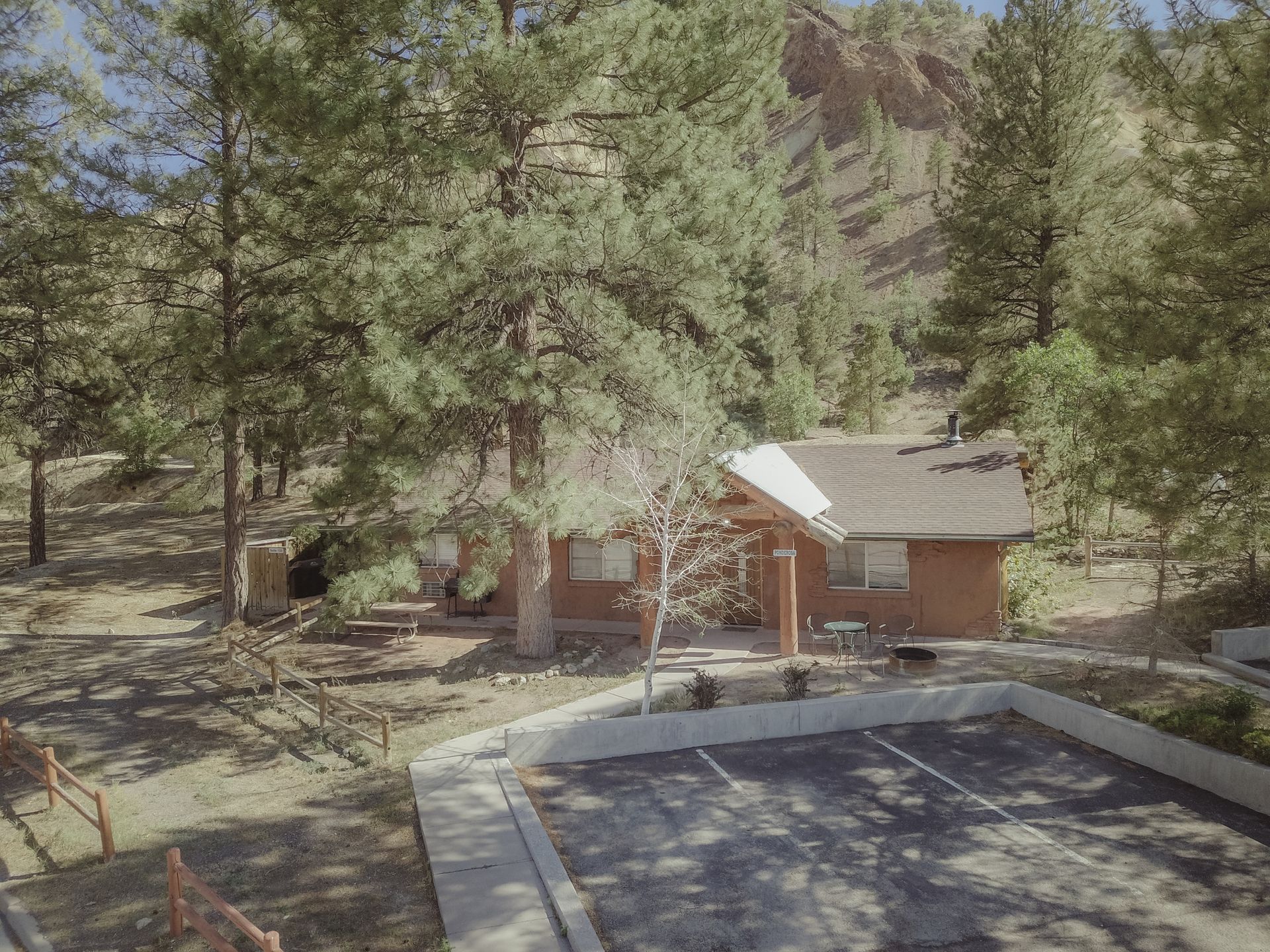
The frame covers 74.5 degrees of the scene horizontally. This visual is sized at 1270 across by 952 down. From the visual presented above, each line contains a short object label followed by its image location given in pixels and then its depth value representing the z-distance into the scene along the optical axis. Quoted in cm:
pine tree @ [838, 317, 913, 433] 4103
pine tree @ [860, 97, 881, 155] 9994
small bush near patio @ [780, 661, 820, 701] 1308
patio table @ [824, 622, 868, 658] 1534
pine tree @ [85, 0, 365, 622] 1501
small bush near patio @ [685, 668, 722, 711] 1276
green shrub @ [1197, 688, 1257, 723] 1146
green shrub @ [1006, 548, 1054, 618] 1898
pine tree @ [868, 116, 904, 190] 9562
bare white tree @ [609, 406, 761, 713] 1314
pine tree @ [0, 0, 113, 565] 1700
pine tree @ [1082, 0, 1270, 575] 1051
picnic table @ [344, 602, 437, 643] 1912
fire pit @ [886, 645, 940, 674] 1464
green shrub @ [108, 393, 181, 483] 3550
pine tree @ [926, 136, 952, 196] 7806
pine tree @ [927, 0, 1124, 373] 2836
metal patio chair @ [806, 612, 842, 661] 1667
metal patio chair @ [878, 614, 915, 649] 1662
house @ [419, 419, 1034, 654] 1638
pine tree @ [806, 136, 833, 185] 9369
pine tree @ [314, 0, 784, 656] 1327
